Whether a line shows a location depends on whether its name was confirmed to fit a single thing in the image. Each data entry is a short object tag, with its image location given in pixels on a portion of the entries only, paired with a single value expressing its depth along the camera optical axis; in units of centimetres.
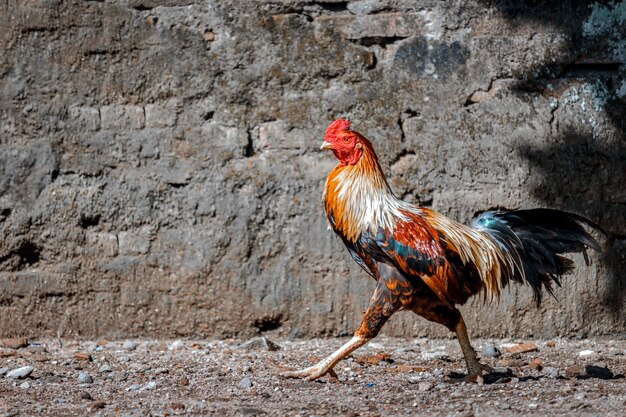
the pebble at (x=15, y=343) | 1220
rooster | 1009
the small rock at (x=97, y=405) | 926
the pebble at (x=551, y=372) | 1073
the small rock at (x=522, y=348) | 1205
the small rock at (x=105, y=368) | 1116
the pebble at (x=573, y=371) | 1080
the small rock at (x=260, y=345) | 1223
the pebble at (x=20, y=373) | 1076
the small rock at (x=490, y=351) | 1194
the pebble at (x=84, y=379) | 1058
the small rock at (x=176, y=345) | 1228
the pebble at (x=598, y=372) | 1061
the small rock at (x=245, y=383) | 1031
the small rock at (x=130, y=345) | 1223
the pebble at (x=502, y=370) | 1091
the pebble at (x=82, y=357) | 1169
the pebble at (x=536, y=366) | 1112
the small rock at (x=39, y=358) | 1163
